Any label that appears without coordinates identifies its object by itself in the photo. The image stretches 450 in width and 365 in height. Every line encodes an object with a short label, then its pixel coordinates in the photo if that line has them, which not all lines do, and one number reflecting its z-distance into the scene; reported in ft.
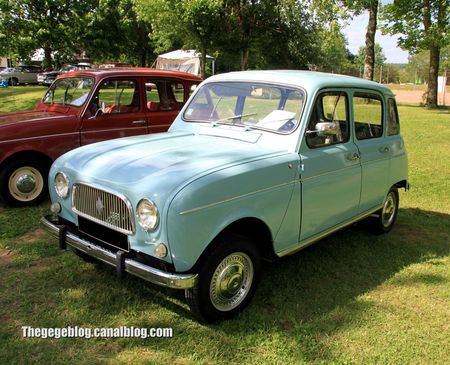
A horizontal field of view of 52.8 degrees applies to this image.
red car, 19.54
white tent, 97.30
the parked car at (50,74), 100.03
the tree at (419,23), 70.49
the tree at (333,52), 73.83
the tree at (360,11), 69.87
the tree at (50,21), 108.68
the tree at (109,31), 114.21
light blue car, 9.91
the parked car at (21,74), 107.47
